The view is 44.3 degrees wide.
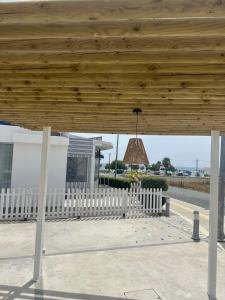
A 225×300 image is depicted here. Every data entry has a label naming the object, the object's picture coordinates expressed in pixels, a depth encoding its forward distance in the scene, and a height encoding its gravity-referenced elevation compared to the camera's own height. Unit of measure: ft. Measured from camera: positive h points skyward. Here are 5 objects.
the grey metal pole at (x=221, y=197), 26.50 -2.52
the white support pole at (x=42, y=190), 18.57 -1.88
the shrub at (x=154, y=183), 46.70 -2.53
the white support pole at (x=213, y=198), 16.93 -1.68
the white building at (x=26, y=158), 38.40 +0.49
